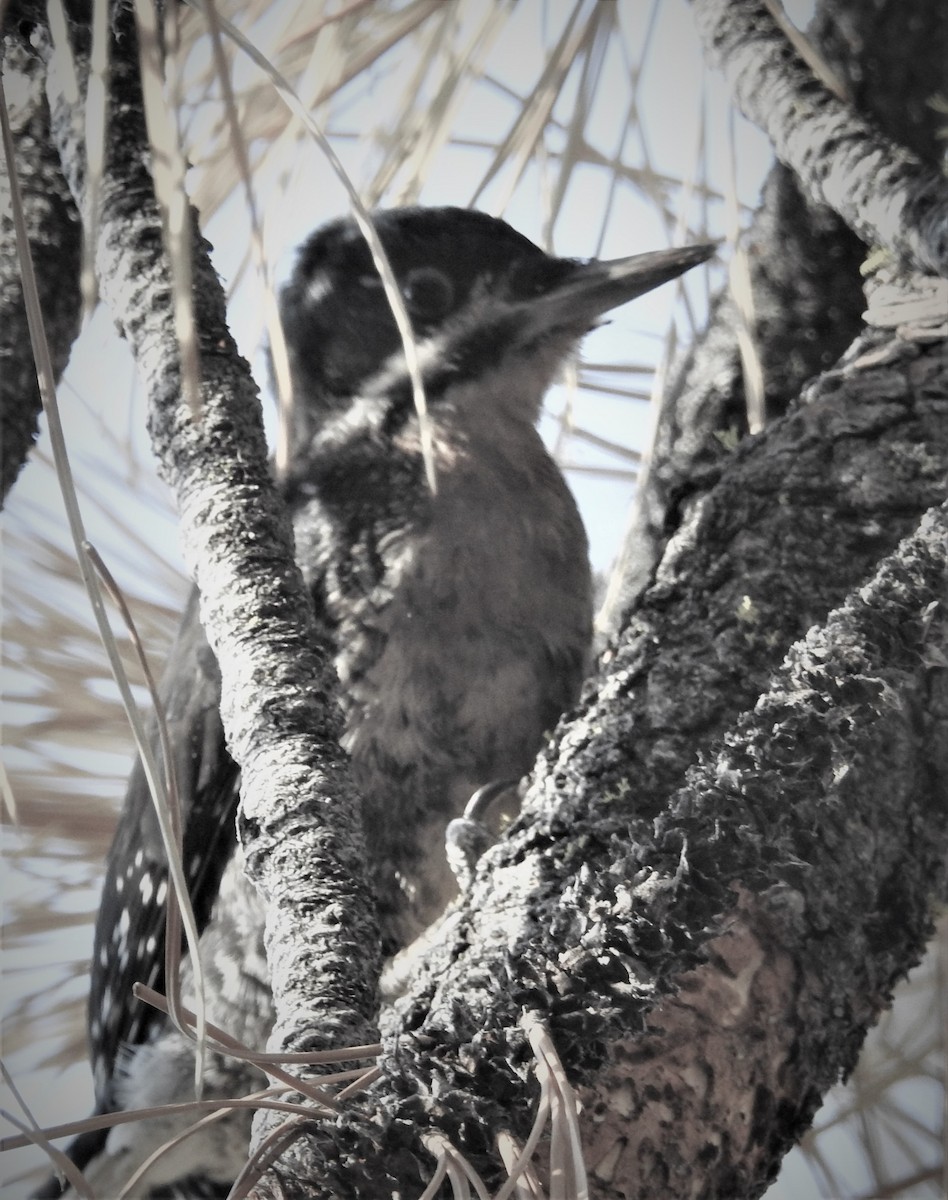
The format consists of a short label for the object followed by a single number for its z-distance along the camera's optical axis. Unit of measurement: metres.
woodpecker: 3.34
